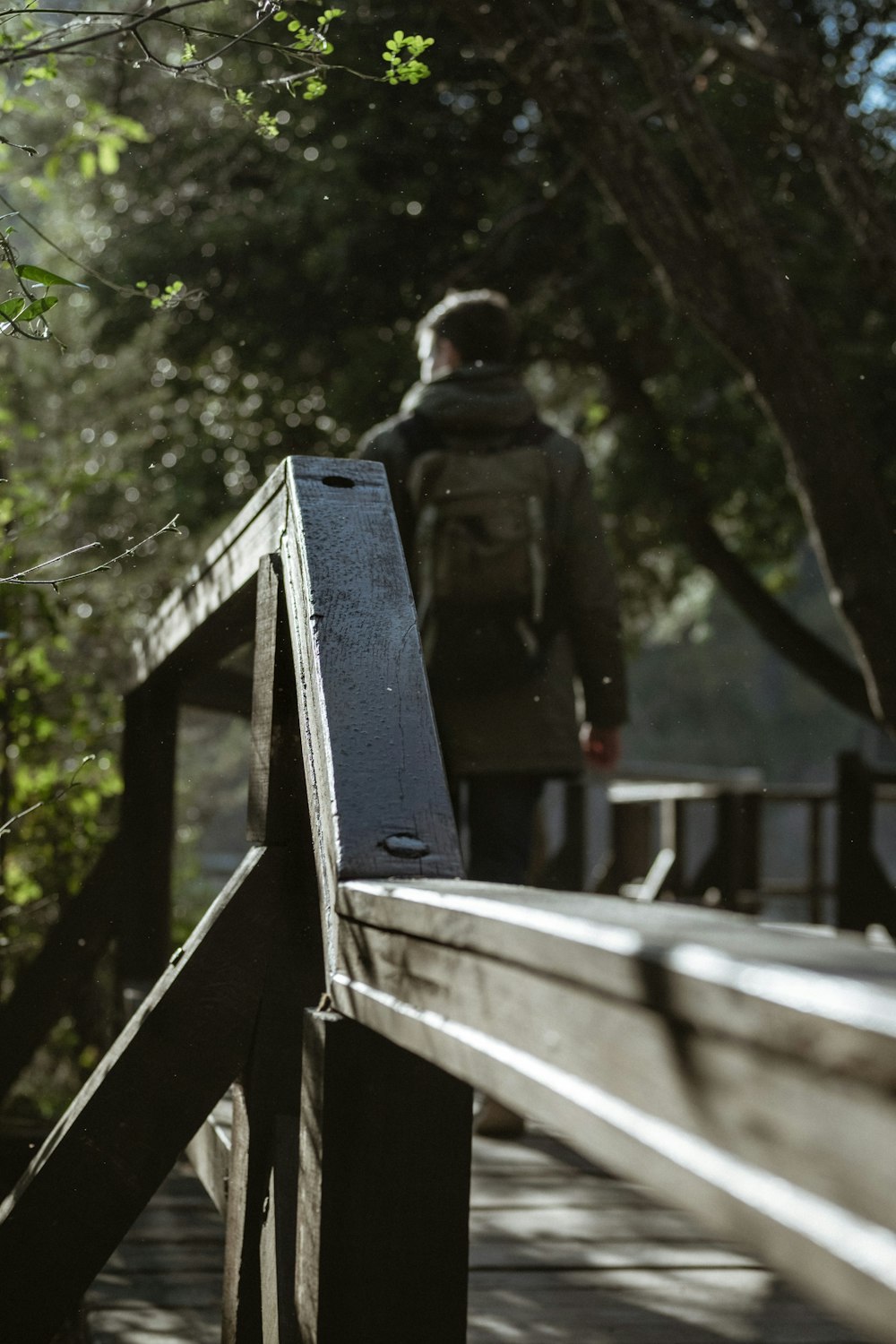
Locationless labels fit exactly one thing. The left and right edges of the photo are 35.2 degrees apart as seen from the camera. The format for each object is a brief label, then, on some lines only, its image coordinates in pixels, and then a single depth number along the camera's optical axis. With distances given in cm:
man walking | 288
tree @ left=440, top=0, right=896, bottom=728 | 430
